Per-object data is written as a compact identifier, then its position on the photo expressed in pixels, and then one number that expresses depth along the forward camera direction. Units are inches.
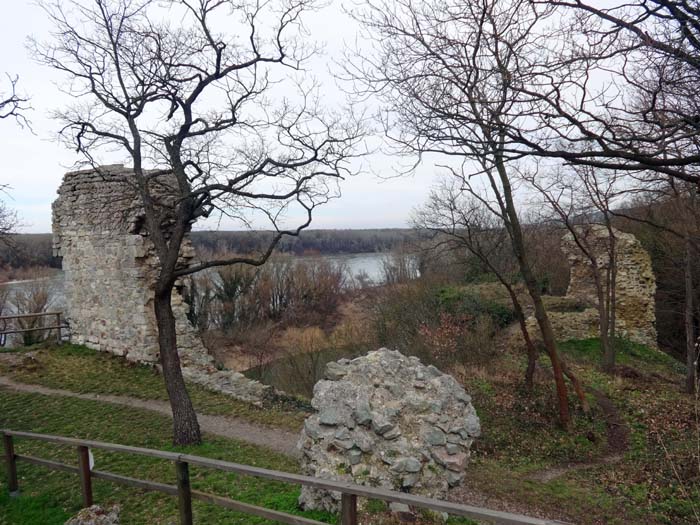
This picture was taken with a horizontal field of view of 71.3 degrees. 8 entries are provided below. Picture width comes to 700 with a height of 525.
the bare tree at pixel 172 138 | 274.7
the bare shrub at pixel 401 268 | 1036.5
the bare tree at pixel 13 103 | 318.3
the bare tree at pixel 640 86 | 163.2
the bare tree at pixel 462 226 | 411.2
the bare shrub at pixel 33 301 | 799.1
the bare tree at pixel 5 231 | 322.0
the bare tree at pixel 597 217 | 434.9
